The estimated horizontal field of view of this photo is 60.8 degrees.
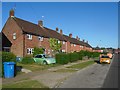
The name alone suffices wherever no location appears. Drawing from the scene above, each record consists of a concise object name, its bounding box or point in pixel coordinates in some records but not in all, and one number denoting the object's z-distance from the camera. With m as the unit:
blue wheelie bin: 6.98
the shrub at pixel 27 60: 12.67
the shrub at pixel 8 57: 7.33
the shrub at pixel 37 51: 17.03
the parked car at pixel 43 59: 12.74
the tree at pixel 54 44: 19.20
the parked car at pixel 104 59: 16.27
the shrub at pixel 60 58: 13.88
